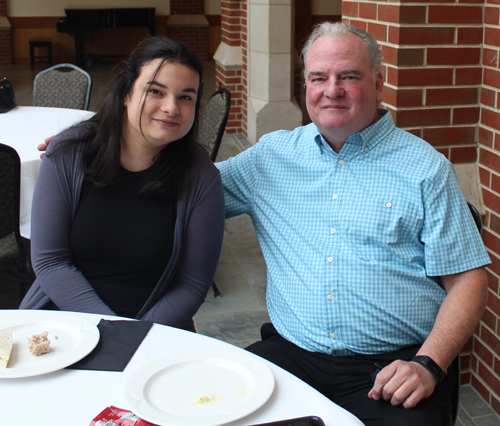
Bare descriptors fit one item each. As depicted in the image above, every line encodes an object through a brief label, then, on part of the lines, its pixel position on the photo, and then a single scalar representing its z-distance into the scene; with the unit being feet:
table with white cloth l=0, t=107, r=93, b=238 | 8.80
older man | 4.93
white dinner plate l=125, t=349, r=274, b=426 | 3.21
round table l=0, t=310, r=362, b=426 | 3.21
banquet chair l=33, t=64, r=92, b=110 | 14.17
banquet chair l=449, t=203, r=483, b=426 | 4.97
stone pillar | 17.62
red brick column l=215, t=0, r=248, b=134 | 20.49
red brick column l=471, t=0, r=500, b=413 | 6.30
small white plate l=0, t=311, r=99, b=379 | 3.59
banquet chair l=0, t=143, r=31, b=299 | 7.45
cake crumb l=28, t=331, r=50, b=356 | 3.77
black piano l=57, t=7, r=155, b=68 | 39.50
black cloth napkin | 3.73
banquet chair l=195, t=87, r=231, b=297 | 9.68
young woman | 5.31
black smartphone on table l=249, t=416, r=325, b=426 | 3.12
